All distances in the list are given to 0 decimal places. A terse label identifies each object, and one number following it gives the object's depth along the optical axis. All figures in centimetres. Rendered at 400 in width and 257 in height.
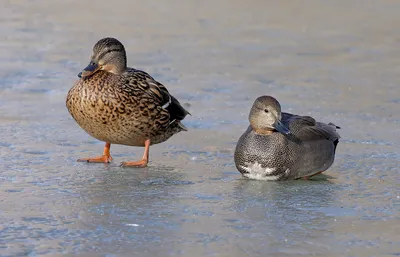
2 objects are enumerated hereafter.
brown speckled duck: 1412
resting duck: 1314
